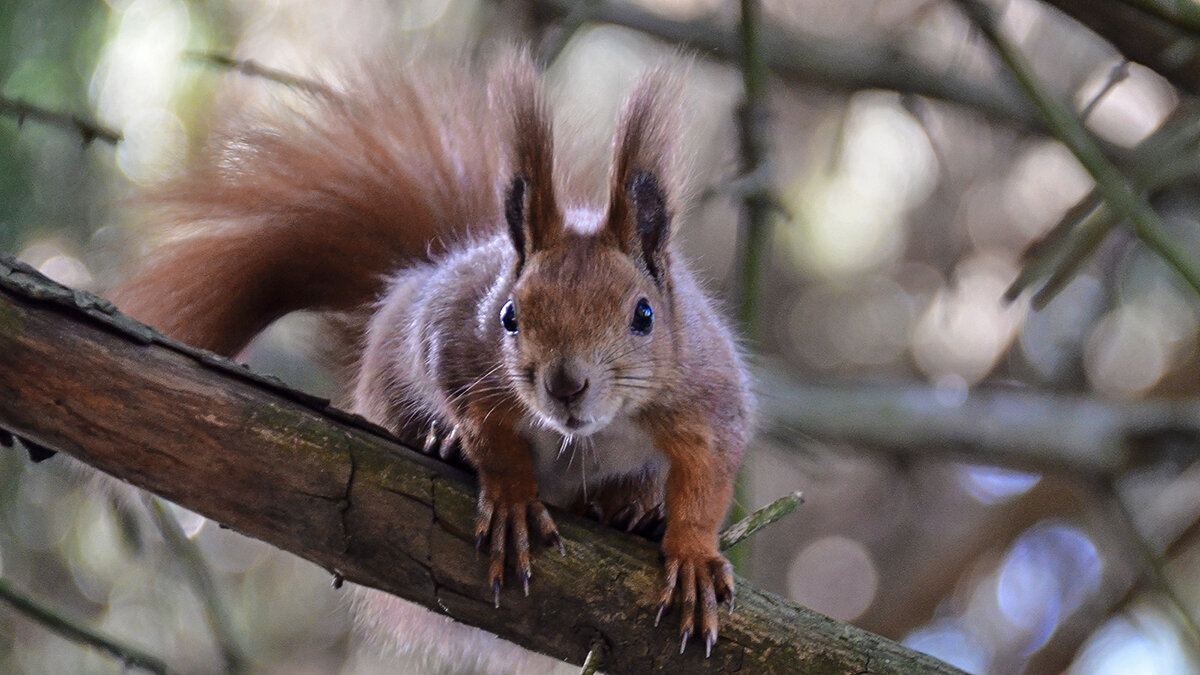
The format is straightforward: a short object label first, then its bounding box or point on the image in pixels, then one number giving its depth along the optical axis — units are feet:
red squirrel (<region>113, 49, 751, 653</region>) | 12.42
